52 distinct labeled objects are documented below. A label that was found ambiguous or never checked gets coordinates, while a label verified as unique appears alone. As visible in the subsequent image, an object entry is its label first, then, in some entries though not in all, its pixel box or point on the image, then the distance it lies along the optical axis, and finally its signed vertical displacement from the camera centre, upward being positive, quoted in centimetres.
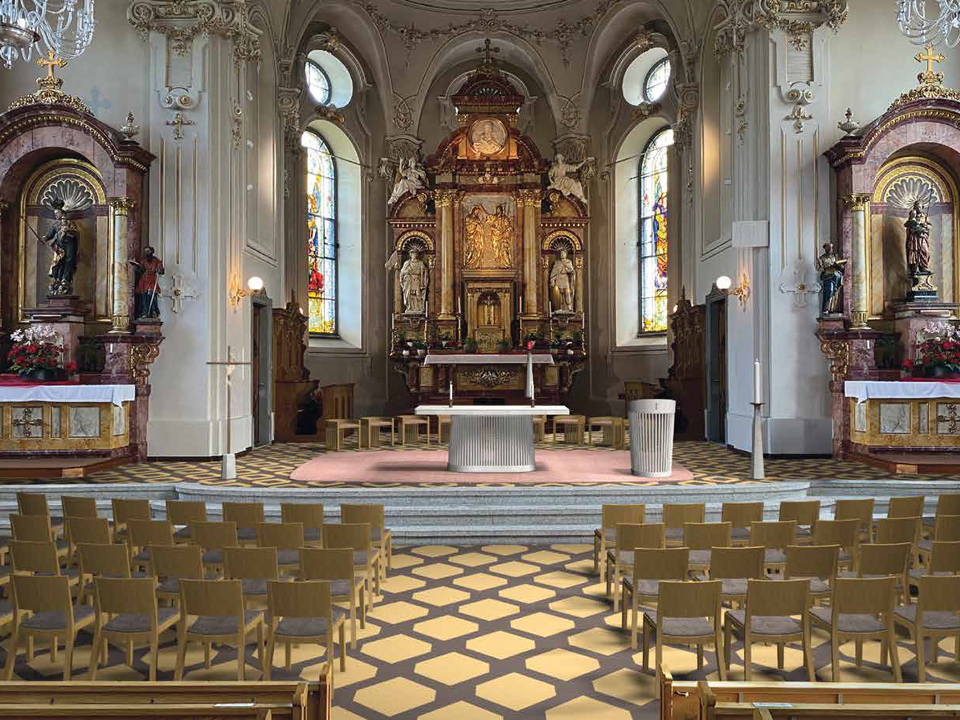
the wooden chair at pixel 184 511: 604 -103
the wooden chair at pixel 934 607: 410 -122
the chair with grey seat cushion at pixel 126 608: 409 -120
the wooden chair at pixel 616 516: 624 -113
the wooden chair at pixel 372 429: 1329 -95
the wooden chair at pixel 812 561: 475 -113
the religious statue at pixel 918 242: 1143 +182
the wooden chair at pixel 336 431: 1292 -95
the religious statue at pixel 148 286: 1134 +125
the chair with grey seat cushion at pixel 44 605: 412 -119
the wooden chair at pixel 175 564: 475 -113
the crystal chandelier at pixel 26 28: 623 +294
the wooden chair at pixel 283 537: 561 -114
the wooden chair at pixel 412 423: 1396 -91
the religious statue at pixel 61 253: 1151 +174
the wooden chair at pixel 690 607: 412 -121
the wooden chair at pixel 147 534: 569 -113
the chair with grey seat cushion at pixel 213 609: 410 -120
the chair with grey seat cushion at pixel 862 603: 408 -118
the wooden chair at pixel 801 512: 612 -109
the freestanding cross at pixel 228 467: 955 -111
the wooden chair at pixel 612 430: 1324 -98
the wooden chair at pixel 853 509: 622 -107
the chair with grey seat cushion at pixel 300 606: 409 -119
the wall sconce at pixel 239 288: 1235 +133
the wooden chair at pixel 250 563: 473 -112
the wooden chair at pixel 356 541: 544 -114
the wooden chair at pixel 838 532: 551 -111
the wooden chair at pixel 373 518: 618 -113
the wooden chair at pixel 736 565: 468 -113
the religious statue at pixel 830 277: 1122 +131
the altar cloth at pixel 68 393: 1066 -25
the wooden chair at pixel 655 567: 473 -115
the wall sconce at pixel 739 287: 1230 +130
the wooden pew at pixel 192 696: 233 -96
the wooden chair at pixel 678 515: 613 -111
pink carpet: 953 -125
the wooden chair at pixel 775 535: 542 -110
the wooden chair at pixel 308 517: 614 -112
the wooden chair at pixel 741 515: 616 -111
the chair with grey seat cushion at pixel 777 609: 410 -122
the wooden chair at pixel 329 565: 474 -114
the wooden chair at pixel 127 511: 618 -107
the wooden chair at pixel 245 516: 613 -111
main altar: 1825 +309
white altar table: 1023 -90
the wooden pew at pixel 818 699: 214 -95
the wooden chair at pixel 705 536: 547 -112
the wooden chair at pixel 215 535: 555 -111
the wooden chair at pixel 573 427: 1362 -100
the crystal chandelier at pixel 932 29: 1133 +501
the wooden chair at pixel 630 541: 554 -117
